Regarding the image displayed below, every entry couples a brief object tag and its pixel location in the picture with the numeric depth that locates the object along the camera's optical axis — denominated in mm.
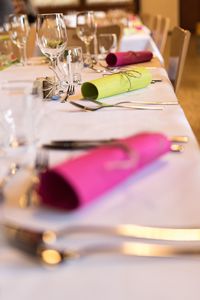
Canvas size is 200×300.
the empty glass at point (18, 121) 890
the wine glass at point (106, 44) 2115
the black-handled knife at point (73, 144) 873
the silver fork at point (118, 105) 1213
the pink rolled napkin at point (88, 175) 627
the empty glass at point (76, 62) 1616
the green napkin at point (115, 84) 1321
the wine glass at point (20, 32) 2164
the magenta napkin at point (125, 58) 1852
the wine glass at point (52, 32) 1584
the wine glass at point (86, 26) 2123
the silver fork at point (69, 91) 1365
